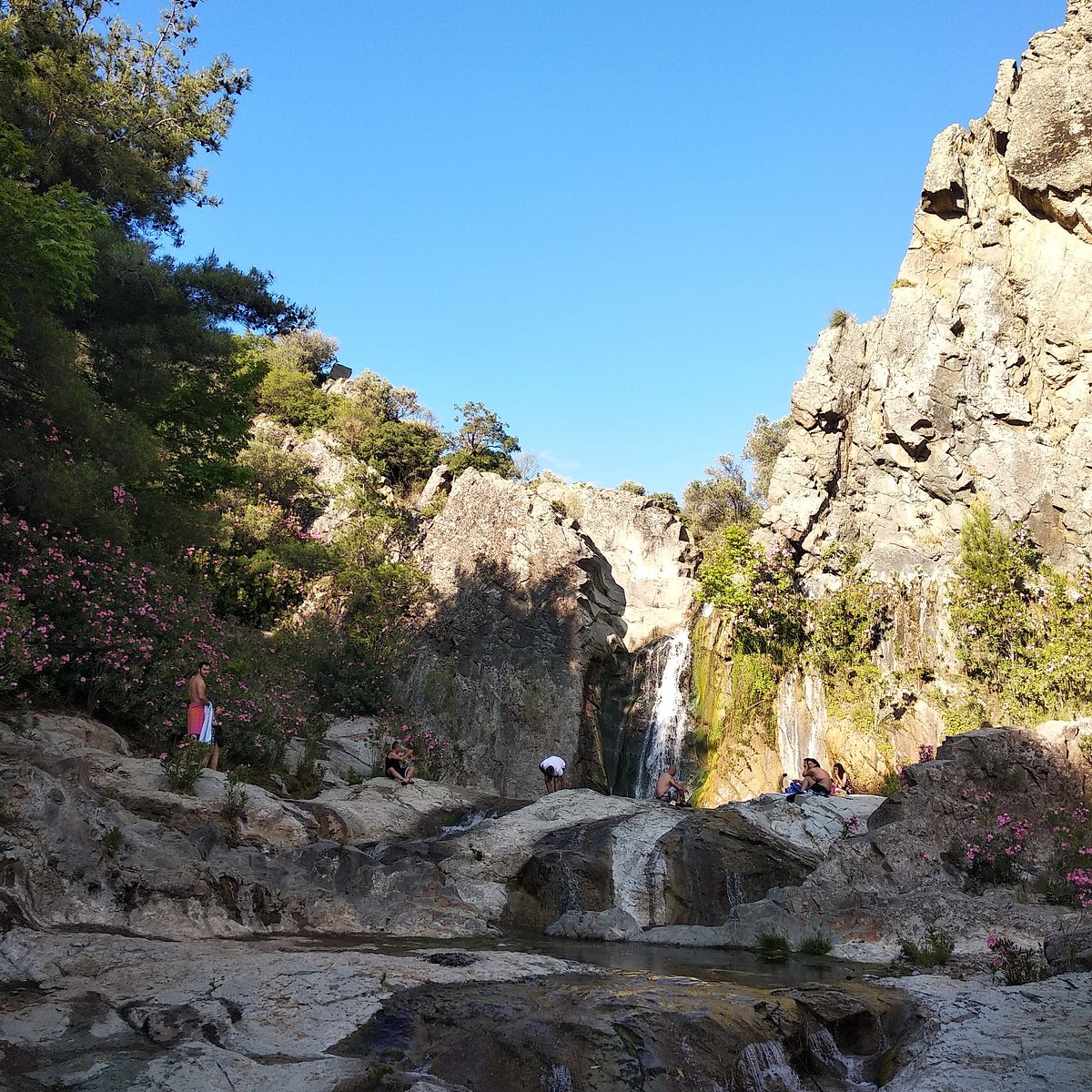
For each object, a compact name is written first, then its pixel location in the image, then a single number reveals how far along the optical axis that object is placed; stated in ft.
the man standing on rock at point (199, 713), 41.45
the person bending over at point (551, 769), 54.65
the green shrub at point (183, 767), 34.71
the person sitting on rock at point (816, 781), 50.44
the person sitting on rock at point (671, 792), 50.64
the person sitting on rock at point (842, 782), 58.21
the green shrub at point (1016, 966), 22.53
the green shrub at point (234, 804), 33.32
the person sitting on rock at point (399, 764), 50.72
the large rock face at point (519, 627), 76.33
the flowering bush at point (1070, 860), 30.55
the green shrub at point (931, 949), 27.91
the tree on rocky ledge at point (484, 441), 110.11
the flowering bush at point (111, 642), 39.60
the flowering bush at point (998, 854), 33.91
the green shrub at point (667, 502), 106.07
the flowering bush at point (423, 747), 61.31
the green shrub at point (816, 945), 31.14
